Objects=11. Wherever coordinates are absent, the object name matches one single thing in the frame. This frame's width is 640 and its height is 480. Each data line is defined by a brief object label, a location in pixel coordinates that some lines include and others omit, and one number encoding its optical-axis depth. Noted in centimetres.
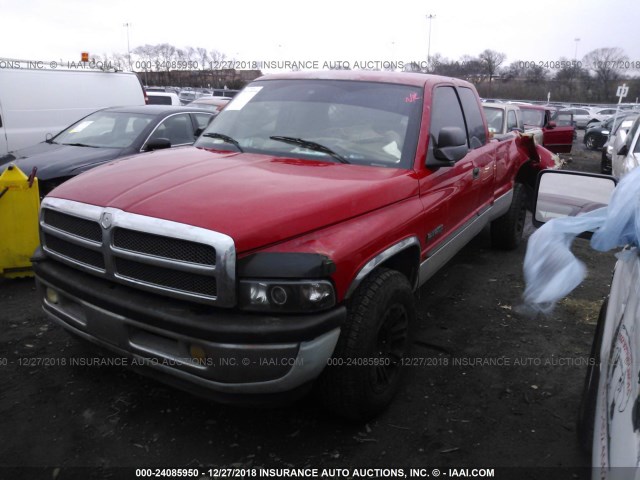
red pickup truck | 230
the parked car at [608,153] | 1169
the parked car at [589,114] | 3372
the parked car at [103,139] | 598
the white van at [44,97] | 822
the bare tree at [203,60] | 3961
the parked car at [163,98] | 1553
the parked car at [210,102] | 1291
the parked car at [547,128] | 1347
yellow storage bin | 491
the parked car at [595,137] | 1986
